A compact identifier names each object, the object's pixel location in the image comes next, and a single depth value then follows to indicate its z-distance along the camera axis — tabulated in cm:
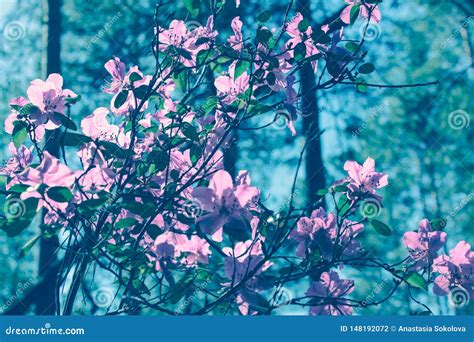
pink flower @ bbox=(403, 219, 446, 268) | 114
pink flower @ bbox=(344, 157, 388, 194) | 113
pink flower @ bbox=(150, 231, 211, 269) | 111
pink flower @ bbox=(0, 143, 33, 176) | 111
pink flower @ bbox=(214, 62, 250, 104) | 113
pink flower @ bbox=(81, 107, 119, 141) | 111
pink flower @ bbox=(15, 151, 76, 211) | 102
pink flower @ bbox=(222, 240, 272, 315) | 108
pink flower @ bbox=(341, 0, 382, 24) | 113
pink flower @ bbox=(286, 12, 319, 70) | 114
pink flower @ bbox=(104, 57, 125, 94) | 114
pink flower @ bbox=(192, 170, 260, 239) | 103
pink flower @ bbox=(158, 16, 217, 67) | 113
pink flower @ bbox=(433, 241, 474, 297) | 113
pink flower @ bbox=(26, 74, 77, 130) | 110
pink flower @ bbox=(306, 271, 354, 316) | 114
